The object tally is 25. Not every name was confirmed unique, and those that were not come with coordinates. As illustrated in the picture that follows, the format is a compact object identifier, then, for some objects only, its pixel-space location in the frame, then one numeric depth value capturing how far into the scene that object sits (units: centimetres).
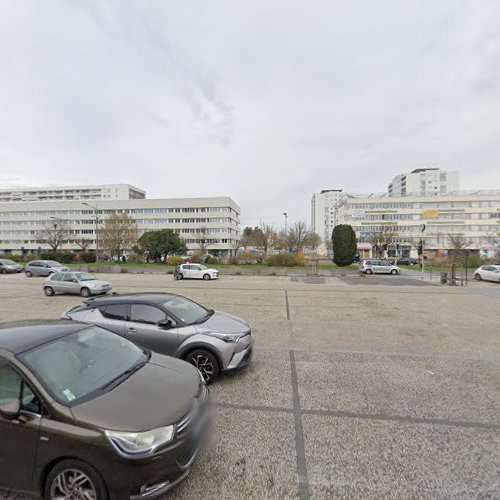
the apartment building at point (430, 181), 9619
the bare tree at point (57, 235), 5654
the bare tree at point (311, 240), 5063
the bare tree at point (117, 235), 4241
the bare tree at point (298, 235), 4750
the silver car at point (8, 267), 2823
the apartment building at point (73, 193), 9323
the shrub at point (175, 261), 3742
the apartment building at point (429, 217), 6519
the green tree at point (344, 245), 3281
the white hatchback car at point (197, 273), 2345
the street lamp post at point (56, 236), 5540
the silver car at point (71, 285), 1388
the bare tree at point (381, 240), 4821
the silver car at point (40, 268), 2438
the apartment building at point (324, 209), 12036
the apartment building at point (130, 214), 6744
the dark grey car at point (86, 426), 201
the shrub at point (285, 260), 3356
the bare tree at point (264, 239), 4392
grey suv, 441
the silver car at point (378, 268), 2766
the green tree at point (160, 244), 4009
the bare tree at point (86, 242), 6579
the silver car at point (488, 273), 2131
